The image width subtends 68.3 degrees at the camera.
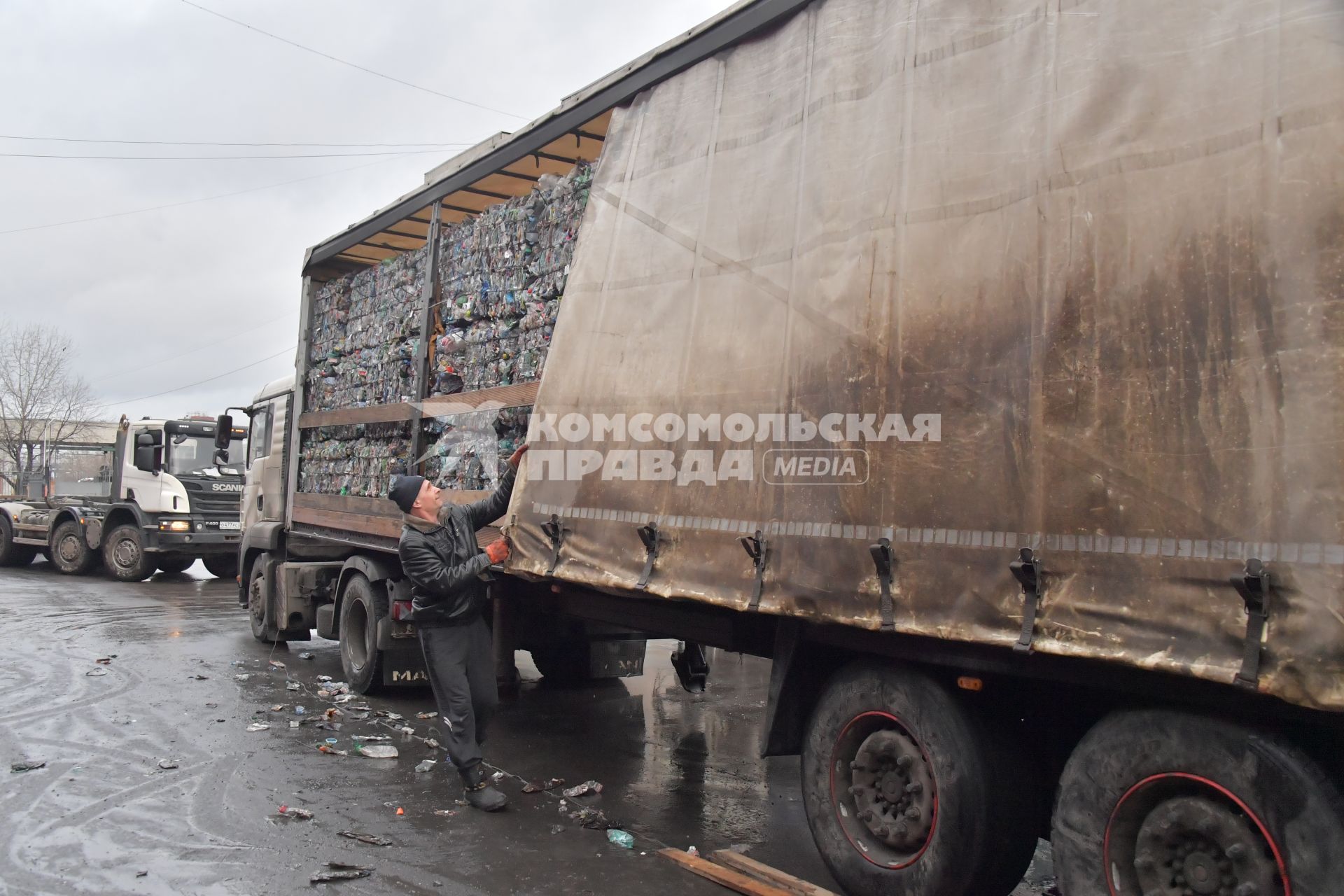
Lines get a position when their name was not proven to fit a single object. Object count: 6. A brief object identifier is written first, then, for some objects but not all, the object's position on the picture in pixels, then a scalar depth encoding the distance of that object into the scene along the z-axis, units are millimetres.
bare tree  37969
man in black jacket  5418
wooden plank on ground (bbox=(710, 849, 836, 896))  4102
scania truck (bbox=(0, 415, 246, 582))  16953
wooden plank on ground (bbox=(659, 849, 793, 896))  4121
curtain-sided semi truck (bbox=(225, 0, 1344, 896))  2604
